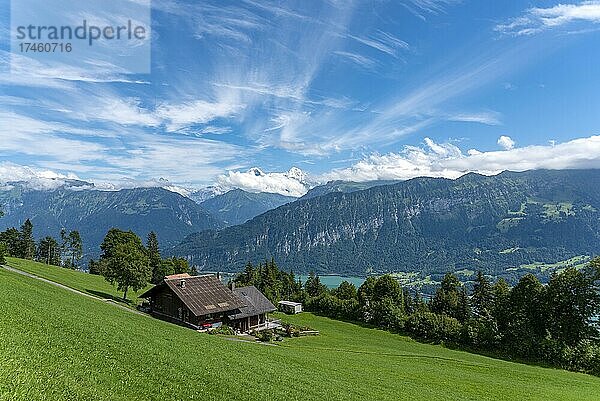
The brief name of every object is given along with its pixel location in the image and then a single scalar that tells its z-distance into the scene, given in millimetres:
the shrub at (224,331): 47844
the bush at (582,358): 51716
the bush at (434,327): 64875
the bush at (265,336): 47969
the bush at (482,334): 60469
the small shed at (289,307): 86000
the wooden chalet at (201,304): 51312
